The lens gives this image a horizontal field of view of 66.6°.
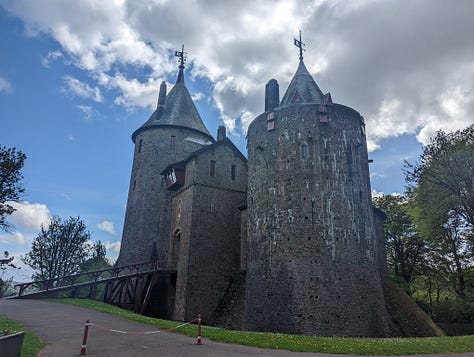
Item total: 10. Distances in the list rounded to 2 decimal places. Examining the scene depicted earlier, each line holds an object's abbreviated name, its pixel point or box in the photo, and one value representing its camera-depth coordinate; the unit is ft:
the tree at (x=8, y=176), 72.18
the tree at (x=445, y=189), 70.69
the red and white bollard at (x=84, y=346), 26.96
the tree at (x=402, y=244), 113.09
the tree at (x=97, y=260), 146.07
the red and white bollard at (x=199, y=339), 31.90
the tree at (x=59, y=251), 135.85
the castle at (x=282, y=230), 54.65
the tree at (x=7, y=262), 86.28
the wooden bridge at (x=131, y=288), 70.18
